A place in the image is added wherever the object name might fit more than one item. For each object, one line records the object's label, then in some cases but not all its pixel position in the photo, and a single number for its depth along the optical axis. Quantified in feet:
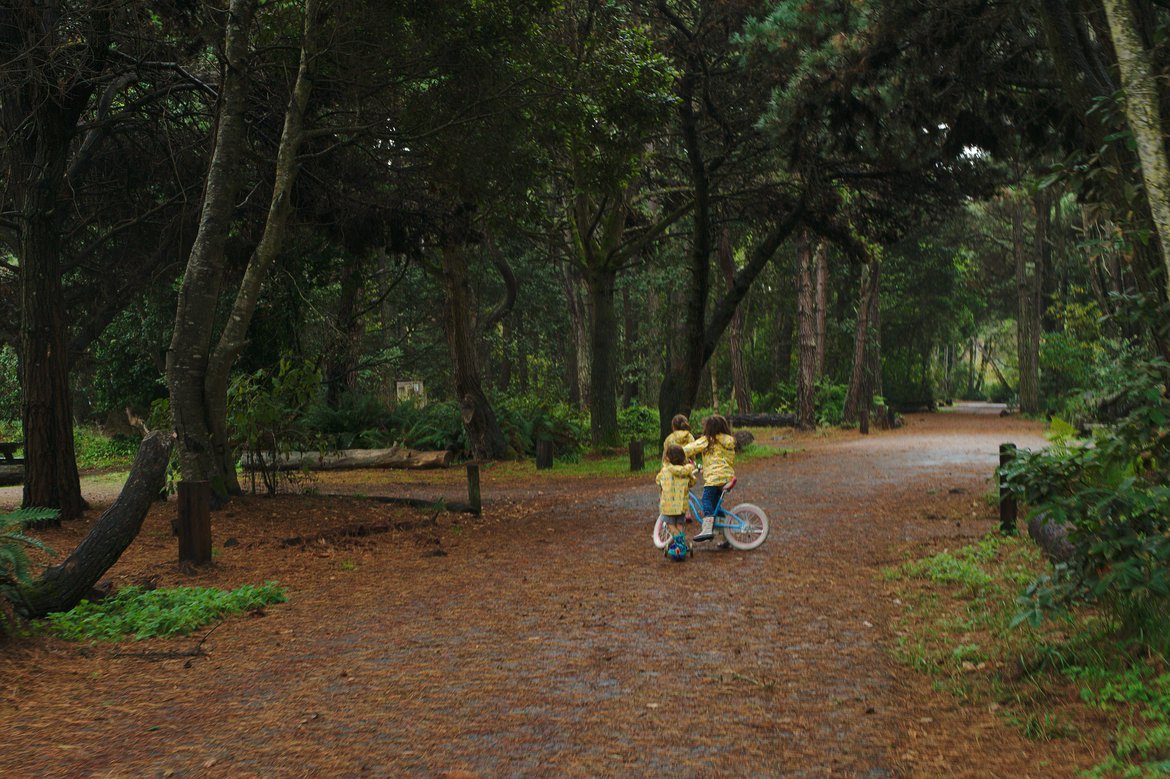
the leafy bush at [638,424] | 99.71
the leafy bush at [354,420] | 80.48
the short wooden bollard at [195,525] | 29.22
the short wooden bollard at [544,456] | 72.21
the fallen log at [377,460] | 75.20
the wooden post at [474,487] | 43.04
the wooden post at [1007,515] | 33.53
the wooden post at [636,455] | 66.90
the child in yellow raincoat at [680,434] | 33.45
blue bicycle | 33.32
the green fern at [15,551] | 20.93
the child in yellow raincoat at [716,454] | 32.32
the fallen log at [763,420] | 112.88
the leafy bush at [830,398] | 124.14
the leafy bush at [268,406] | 41.81
